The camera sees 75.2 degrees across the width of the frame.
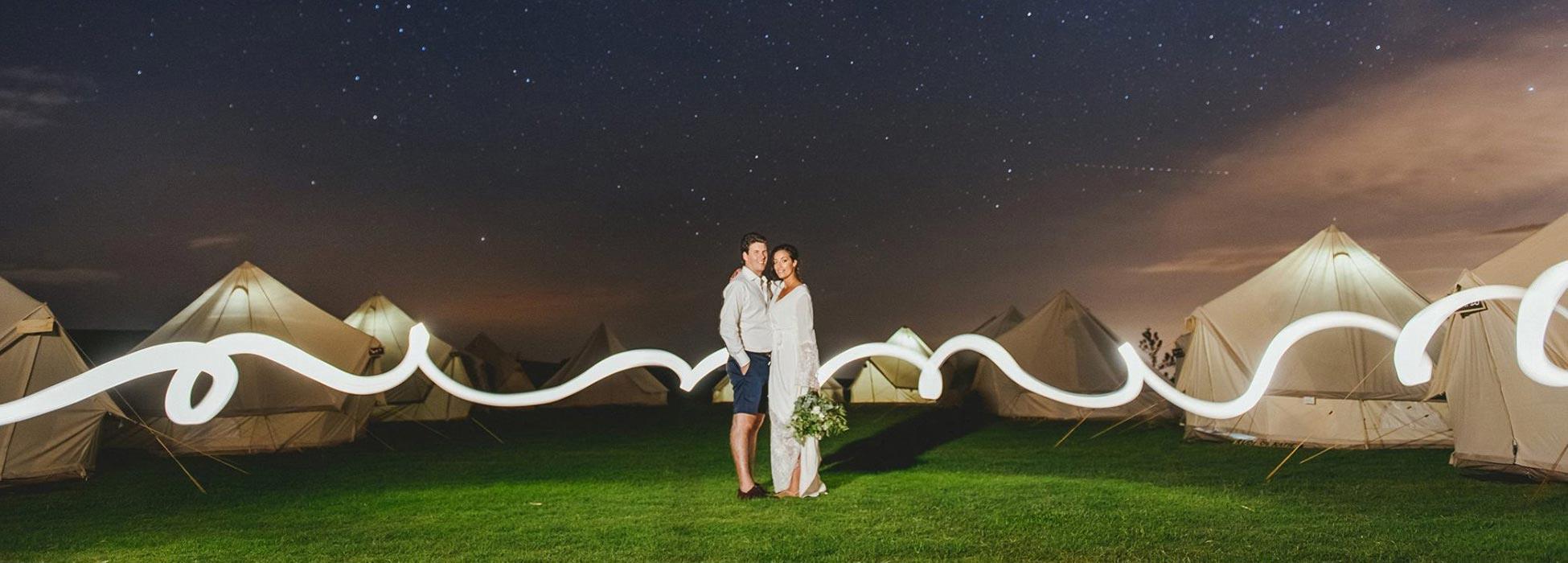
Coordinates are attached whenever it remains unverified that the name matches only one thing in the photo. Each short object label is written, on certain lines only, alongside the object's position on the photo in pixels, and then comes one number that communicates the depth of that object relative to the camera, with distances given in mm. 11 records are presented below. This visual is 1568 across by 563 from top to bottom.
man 8203
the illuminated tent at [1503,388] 9156
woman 8273
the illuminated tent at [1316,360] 13336
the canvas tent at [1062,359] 20516
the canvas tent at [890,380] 30234
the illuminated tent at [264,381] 14438
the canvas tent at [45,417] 10727
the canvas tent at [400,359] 21656
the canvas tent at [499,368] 31891
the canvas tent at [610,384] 29797
